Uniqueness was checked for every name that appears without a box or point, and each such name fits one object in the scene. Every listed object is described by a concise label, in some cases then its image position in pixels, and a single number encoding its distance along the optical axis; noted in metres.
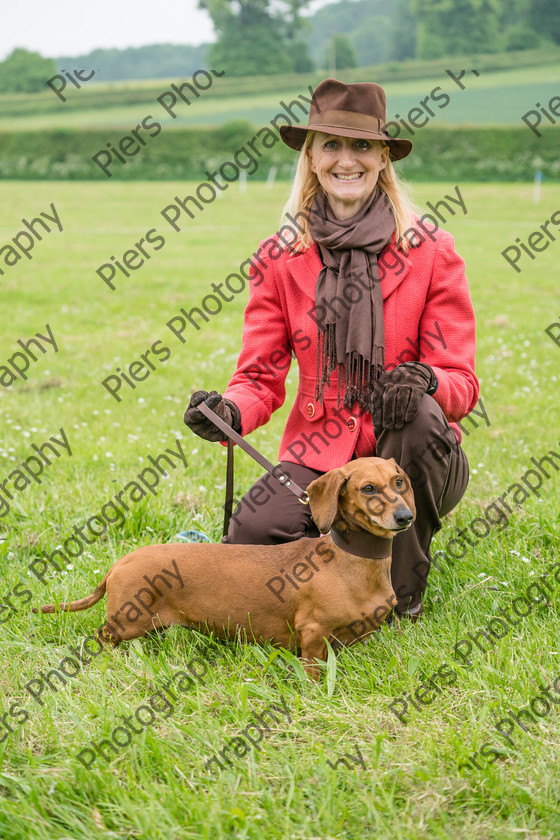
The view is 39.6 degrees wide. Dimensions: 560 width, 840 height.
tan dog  2.74
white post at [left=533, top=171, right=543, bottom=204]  23.13
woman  3.14
